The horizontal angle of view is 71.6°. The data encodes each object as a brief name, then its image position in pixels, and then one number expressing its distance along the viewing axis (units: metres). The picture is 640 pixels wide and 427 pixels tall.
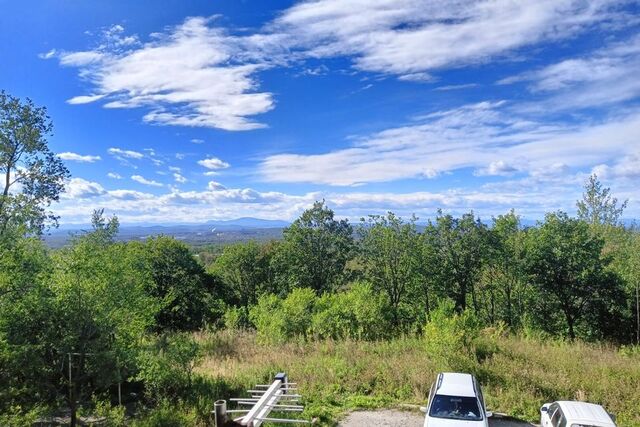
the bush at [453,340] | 15.16
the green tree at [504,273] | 29.51
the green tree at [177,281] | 35.56
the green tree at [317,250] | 38.88
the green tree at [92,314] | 10.27
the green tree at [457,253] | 30.86
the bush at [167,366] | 12.94
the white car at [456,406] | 9.96
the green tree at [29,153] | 16.89
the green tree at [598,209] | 46.91
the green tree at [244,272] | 45.84
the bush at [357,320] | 21.00
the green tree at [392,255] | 32.69
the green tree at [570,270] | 24.98
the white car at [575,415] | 8.93
